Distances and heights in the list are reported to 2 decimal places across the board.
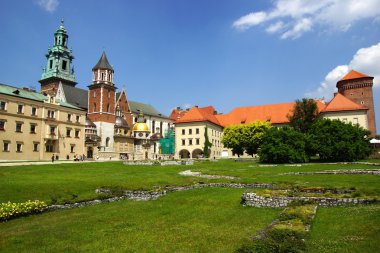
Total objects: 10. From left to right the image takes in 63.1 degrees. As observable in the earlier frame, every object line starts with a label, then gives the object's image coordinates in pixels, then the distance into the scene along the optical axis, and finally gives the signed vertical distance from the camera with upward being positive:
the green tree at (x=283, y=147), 40.94 +1.24
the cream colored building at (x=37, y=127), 51.84 +6.12
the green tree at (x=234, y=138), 64.12 +3.90
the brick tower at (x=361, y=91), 81.25 +17.05
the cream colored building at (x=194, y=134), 75.88 +6.00
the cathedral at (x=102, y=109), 80.19 +14.61
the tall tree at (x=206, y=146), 74.25 +2.72
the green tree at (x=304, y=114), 64.84 +8.91
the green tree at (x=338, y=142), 39.41 +1.80
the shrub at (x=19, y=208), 14.47 -2.36
